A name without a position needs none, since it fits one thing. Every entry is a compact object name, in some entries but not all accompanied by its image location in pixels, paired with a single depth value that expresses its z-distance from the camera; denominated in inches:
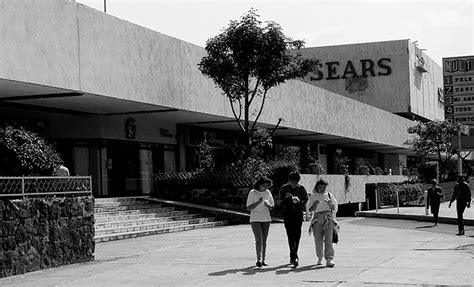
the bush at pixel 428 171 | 1844.2
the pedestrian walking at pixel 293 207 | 485.1
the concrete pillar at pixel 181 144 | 1245.1
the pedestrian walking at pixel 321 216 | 486.6
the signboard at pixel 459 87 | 1768.0
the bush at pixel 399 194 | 1421.0
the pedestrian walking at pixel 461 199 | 747.4
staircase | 774.0
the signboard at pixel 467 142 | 1291.8
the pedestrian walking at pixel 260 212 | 487.8
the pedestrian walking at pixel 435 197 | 861.2
